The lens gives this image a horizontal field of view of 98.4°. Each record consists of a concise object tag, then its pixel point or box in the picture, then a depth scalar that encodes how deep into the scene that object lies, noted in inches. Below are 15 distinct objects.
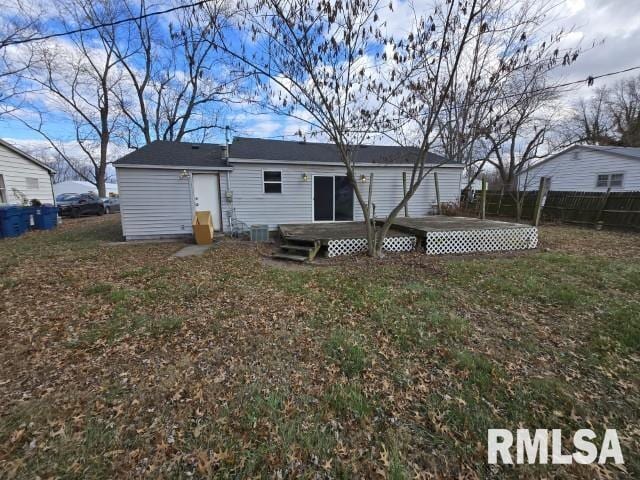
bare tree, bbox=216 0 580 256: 201.9
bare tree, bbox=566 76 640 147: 911.7
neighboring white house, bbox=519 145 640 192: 510.2
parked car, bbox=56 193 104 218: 645.3
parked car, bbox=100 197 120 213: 755.2
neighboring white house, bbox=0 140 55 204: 415.5
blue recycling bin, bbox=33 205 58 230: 439.2
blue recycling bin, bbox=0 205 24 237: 373.7
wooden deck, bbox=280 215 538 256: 277.4
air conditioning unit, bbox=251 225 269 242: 342.0
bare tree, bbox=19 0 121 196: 577.2
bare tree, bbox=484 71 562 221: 257.4
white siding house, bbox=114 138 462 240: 349.7
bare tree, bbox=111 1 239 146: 696.4
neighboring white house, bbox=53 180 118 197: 1207.6
